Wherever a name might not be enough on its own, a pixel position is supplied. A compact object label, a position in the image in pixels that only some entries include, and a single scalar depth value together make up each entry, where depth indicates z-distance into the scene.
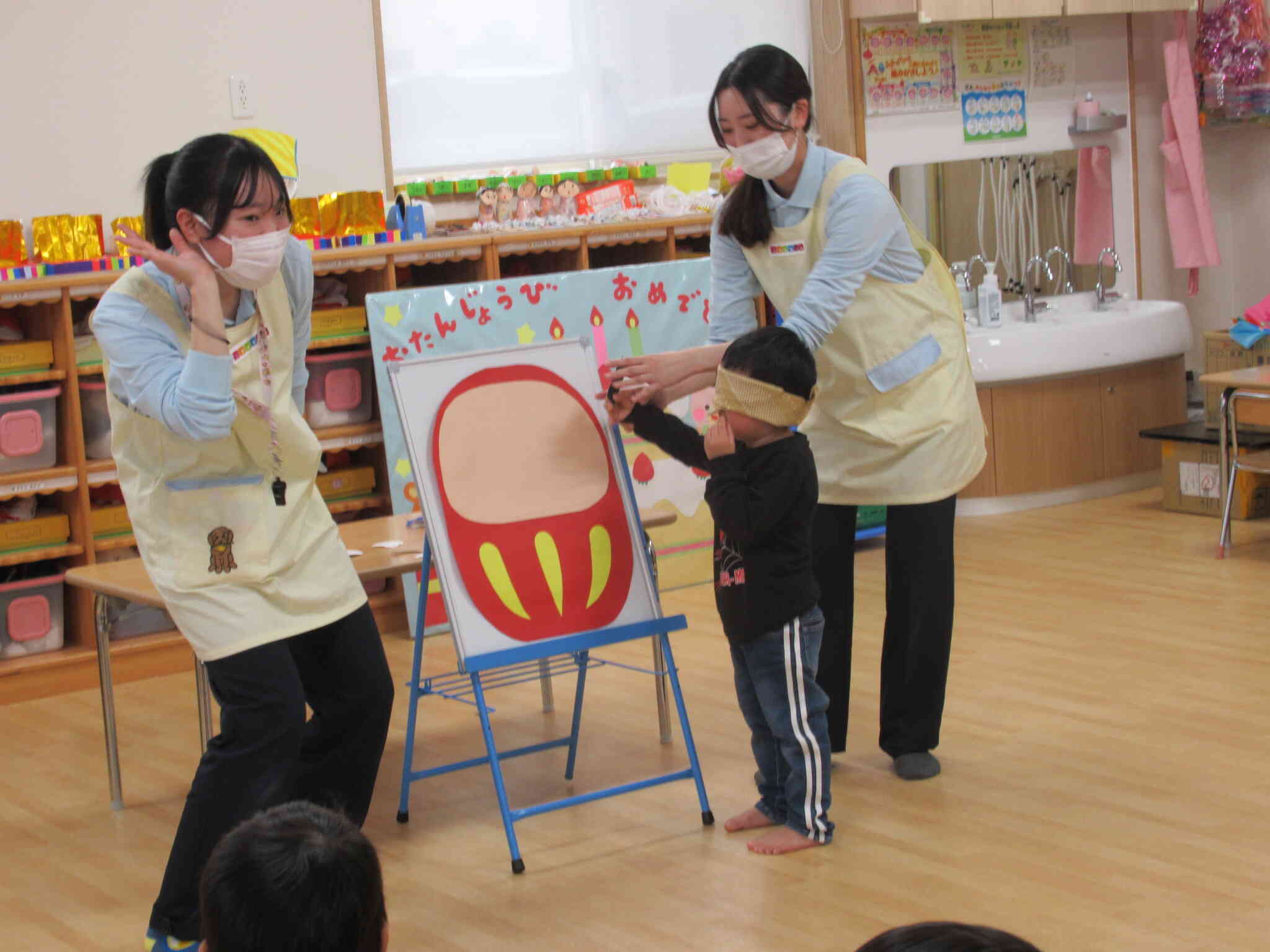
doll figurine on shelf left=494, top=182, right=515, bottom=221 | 5.53
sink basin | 6.02
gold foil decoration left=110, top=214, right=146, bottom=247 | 4.66
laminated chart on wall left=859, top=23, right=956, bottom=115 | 6.26
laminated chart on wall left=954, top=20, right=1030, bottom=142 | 6.51
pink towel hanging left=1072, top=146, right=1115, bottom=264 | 6.87
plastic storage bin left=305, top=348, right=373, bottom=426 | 5.08
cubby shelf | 4.58
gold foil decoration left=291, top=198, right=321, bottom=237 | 5.09
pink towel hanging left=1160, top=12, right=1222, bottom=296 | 6.75
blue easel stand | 3.09
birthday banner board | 5.01
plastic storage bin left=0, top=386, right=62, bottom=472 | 4.53
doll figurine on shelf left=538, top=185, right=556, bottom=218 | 5.60
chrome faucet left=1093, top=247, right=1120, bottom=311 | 6.73
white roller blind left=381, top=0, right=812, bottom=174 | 5.45
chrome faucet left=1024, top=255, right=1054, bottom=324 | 6.46
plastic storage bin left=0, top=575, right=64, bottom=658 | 4.62
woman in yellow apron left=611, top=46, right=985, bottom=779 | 3.06
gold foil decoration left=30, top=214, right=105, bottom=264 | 4.69
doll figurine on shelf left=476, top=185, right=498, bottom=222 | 5.52
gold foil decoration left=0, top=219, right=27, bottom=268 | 4.64
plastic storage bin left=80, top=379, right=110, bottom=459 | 4.73
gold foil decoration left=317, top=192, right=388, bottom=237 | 5.16
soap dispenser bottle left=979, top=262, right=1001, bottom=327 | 6.29
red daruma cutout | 3.21
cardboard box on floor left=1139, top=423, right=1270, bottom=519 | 5.75
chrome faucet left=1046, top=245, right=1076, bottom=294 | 6.83
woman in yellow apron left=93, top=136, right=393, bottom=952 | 2.53
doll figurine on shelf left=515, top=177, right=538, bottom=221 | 5.54
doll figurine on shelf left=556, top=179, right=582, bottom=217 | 5.61
